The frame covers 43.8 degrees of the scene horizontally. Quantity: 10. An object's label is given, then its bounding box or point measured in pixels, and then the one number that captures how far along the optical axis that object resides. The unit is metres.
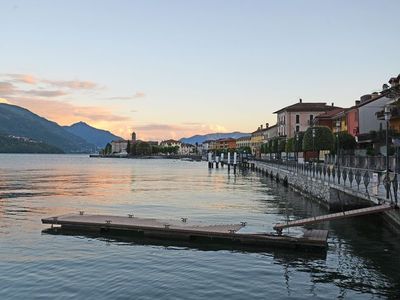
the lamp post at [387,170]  22.83
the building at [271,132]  178.80
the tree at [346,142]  70.10
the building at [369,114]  78.88
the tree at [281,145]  108.06
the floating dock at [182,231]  21.30
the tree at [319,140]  66.56
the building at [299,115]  143.88
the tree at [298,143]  79.56
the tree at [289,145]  87.88
